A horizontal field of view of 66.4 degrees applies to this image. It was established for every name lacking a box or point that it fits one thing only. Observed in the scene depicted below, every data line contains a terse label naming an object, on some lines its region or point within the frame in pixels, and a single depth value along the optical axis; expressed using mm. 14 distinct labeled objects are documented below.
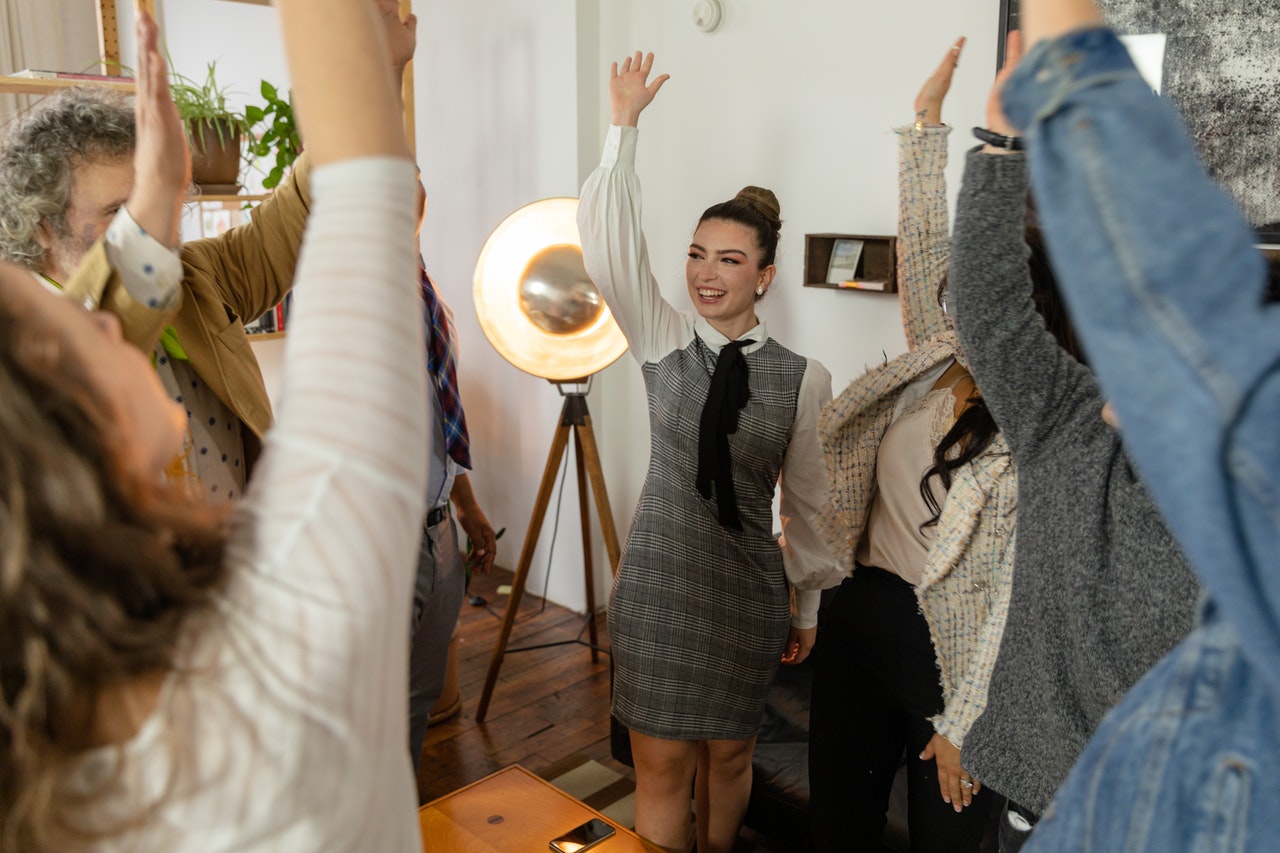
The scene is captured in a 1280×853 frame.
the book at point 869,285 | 2652
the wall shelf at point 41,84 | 2305
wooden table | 1631
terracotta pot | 2746
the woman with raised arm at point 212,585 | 465
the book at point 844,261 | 2723
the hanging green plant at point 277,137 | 2885
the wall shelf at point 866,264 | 2643
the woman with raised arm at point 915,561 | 1543
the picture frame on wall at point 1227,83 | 2098
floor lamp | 2695
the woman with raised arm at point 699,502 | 1958
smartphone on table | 1618
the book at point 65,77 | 2357
